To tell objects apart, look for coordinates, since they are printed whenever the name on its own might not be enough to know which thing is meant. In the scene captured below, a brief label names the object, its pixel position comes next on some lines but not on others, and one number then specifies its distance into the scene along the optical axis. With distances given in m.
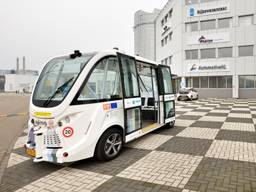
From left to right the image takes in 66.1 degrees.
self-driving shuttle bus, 3.61
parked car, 21.20
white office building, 23.53
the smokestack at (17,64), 94.15
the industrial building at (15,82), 74.12
